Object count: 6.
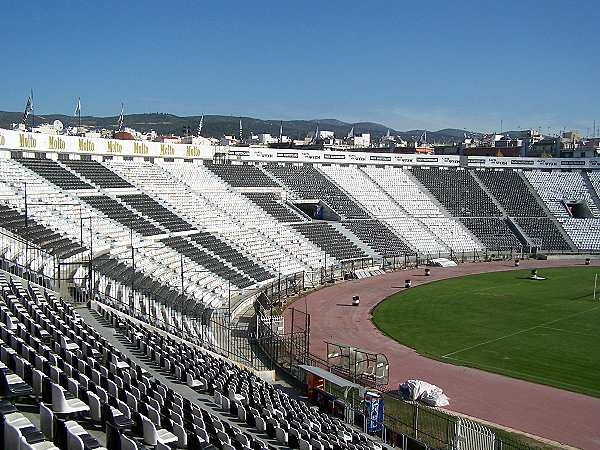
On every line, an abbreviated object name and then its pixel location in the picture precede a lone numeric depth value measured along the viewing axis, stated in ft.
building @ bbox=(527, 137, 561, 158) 395.89
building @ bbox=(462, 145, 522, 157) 439.92
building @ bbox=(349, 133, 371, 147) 532.64
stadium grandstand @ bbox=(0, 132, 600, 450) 42.01
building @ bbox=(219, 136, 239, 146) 333.33
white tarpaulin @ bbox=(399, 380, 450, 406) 79.97
